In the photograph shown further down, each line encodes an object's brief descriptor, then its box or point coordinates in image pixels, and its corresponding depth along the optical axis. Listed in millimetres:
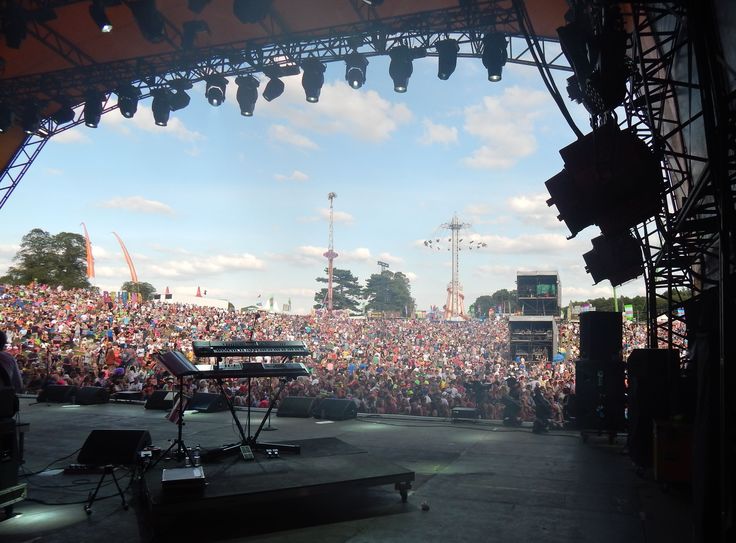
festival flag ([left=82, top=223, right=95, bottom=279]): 48281
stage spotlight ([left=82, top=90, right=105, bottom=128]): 11703
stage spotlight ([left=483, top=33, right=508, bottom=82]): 8953
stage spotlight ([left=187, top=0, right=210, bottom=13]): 7801
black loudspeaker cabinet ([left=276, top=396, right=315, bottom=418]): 11133
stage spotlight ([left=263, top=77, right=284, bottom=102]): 10781
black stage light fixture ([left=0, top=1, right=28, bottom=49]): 8664
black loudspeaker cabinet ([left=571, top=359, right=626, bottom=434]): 8477
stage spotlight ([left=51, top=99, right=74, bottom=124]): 12211
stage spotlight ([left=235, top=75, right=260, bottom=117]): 10906
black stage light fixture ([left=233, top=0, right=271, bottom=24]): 7992
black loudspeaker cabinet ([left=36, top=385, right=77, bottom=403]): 12625
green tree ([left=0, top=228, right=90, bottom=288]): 47531
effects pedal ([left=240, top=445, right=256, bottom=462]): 5845
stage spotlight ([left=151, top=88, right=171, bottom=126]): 11383
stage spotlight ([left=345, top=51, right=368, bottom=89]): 9945
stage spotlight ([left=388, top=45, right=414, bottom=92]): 9578
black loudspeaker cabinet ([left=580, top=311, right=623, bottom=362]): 8852
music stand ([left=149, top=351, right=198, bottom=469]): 5695
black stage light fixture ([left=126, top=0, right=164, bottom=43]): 8258
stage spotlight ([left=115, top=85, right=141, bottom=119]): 11227
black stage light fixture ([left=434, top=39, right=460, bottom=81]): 9289
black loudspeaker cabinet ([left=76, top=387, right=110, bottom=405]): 12430
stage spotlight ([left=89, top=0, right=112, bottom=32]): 8250
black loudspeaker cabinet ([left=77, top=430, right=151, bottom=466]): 6465
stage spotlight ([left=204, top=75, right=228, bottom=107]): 10930
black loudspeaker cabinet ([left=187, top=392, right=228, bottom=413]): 11586
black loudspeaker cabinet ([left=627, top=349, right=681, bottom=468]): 6613
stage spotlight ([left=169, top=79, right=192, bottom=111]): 11234
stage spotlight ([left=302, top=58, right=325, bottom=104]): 10234
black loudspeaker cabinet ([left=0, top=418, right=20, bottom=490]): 4695
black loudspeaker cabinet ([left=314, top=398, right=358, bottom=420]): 10719
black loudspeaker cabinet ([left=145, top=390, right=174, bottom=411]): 11898
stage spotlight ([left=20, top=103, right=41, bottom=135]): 11992
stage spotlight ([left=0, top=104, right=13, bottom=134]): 11703
